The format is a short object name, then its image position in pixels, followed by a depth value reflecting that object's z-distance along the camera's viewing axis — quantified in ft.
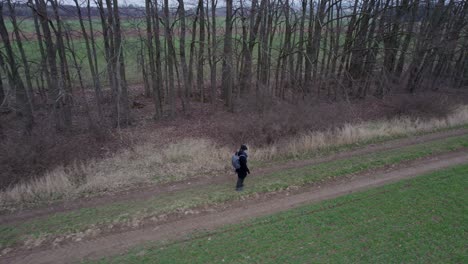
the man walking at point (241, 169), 31.27
